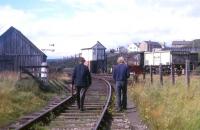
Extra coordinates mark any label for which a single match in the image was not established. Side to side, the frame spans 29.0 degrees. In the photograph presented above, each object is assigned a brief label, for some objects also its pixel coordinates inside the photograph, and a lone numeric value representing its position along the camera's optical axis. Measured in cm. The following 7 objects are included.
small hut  5751
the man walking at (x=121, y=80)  1263
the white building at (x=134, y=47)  13124
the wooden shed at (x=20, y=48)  4463
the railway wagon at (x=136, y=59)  4482
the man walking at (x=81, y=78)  1252
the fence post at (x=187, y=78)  1659
